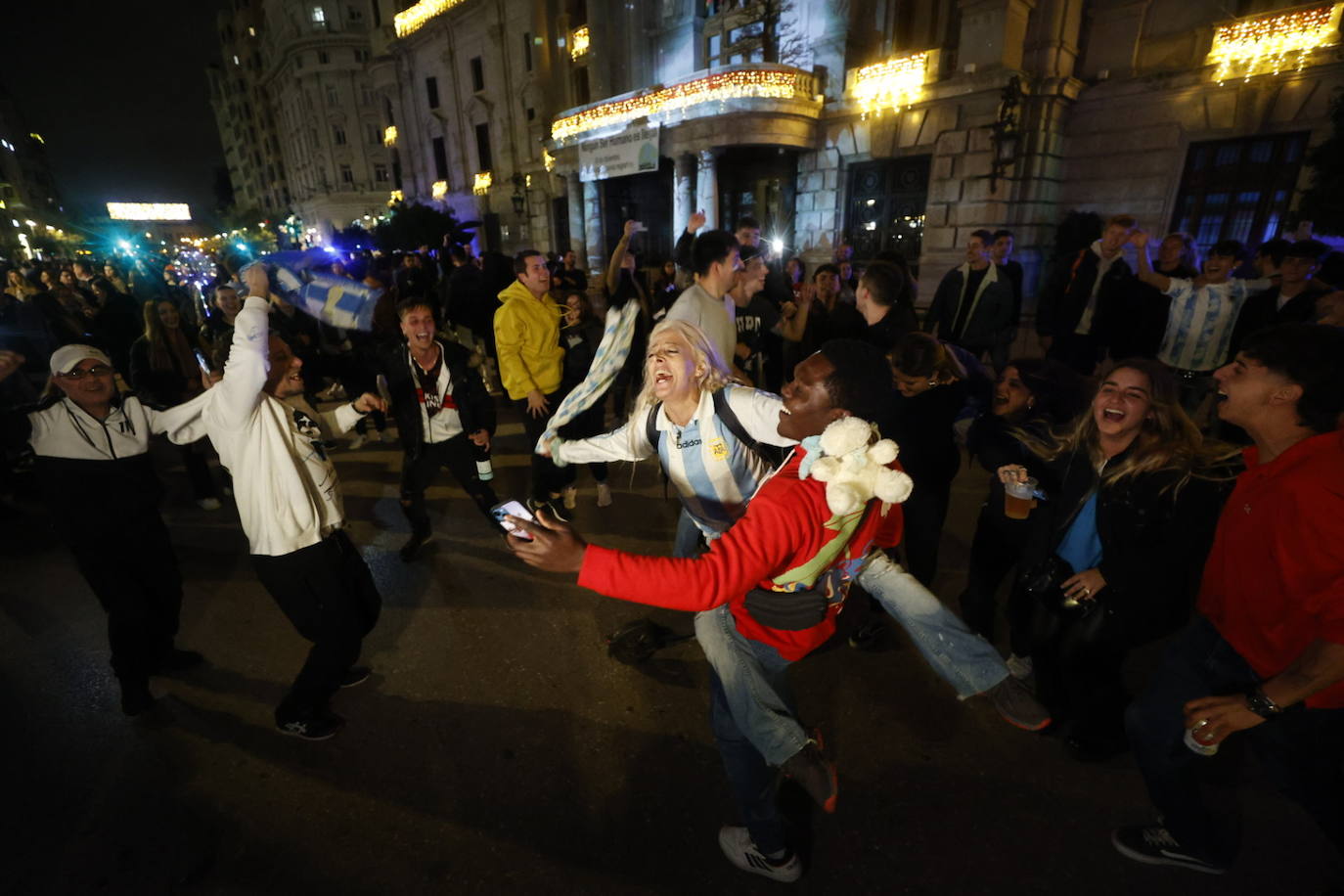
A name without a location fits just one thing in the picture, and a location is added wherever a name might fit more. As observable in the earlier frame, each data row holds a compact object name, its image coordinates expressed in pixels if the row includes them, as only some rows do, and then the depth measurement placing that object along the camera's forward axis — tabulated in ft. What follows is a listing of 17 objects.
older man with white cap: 9.52
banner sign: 55.47
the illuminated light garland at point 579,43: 87.81
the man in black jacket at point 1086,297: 20.27
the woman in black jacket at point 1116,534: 7.45
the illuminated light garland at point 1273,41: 31.37
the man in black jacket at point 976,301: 21.59
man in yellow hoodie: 16.58
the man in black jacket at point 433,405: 14.56
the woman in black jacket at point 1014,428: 9.71
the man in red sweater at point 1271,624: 5.62
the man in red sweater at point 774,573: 5.43
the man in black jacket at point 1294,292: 17.02
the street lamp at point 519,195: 94.53
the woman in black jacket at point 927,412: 10.36
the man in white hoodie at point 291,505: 8.45
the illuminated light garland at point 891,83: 43.80
